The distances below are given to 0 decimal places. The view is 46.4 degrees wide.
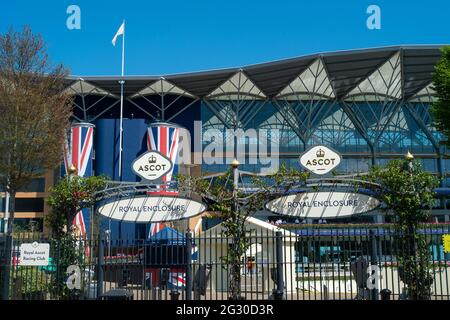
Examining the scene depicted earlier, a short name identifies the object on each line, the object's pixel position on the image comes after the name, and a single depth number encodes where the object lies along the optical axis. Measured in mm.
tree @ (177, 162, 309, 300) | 15016
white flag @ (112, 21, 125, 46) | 53531
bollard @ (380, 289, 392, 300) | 13938
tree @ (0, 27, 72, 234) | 23016
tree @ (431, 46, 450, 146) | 29798
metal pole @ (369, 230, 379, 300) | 14250
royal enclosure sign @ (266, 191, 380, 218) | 15859
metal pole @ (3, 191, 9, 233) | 53188
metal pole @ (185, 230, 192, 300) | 14555
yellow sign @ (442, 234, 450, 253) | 13398
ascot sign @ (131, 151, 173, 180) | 16906
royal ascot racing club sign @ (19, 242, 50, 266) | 14602
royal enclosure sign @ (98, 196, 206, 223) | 16484
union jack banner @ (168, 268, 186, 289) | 21734
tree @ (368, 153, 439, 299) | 14461
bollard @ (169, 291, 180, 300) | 15965
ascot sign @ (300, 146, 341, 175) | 16094
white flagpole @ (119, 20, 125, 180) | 56312
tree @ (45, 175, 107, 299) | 15453
